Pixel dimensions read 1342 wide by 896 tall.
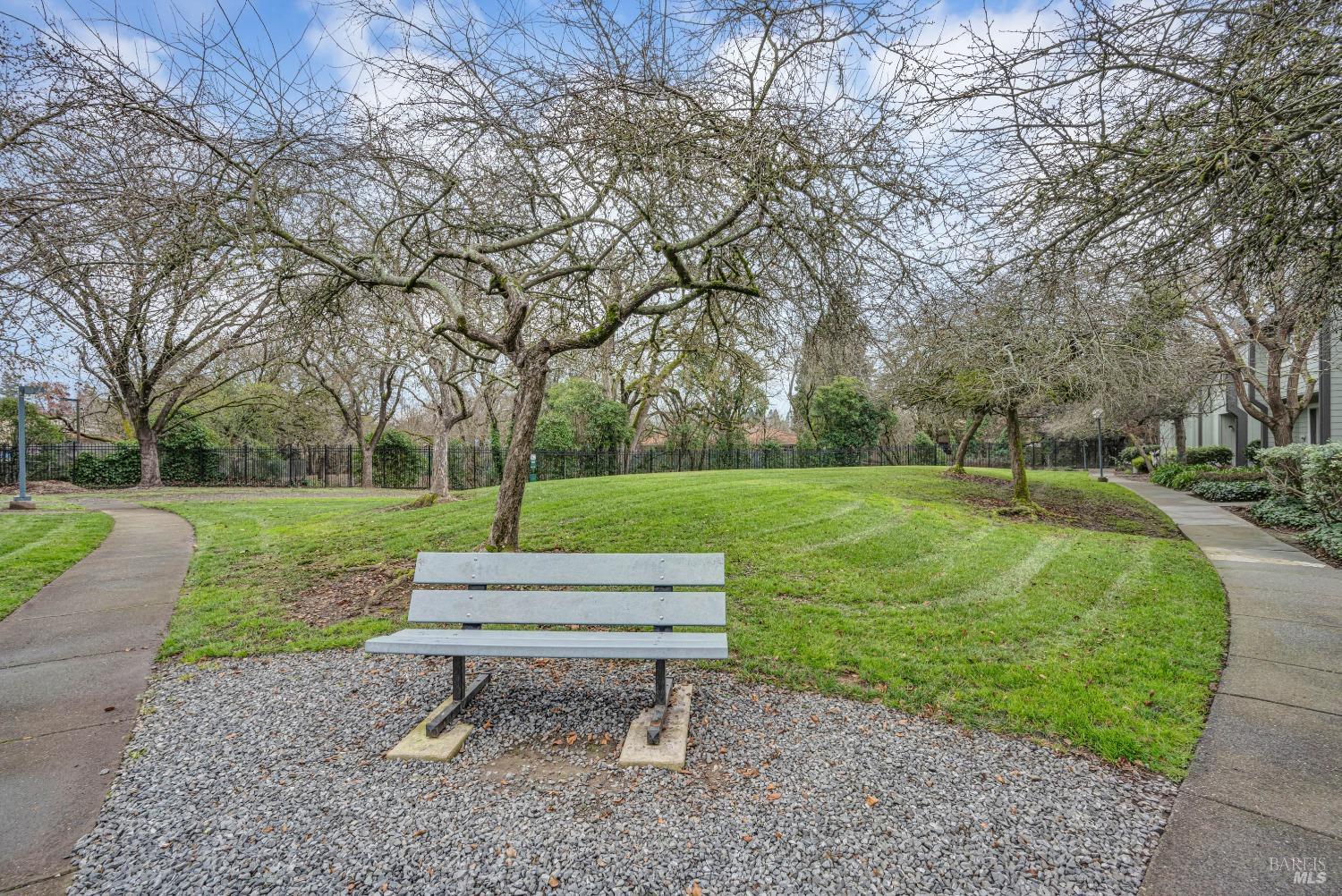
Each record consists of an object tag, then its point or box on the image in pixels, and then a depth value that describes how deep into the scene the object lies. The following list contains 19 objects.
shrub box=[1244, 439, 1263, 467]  19.03
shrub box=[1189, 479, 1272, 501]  13.38
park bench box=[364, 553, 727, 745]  3.19
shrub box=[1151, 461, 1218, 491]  16.73
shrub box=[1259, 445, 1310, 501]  10.22
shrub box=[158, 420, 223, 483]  20.98
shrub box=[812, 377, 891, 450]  25.09
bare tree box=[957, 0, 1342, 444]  2.97
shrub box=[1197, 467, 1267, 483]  14.98
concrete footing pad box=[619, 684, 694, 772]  2.92
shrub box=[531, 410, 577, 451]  20.91
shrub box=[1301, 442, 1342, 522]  8.27
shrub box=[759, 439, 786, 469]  25.28
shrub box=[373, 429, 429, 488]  23.12
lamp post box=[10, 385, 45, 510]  12.34
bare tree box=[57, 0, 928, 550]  4.16
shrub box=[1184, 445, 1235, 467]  22.56
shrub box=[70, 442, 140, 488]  19.89
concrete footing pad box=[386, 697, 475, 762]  3.00
